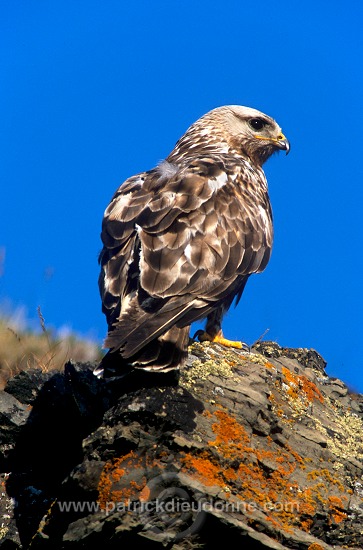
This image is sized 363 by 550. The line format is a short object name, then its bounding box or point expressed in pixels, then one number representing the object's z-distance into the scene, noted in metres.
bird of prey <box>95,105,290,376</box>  10.58
